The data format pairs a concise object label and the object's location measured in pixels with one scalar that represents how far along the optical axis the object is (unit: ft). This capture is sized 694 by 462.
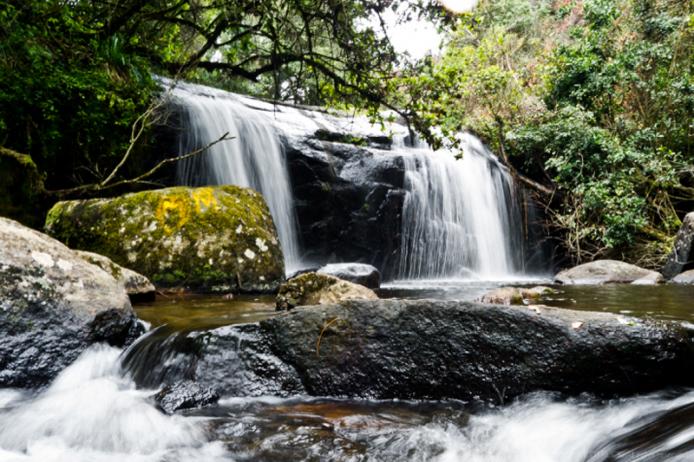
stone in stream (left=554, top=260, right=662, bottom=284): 29.50
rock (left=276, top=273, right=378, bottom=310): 15.97
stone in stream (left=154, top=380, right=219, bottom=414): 9.55
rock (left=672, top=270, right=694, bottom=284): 26.09
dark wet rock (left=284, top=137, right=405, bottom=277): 35.99
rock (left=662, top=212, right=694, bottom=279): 29.81
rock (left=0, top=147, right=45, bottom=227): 21.58
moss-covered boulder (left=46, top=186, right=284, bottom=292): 20.66
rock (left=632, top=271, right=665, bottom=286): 26.54
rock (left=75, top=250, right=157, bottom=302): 17.02
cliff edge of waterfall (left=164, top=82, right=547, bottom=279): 33.06
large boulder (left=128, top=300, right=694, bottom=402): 9.01
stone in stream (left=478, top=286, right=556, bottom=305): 17.33
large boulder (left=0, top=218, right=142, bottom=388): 10.98
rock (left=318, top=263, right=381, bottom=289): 25.59
